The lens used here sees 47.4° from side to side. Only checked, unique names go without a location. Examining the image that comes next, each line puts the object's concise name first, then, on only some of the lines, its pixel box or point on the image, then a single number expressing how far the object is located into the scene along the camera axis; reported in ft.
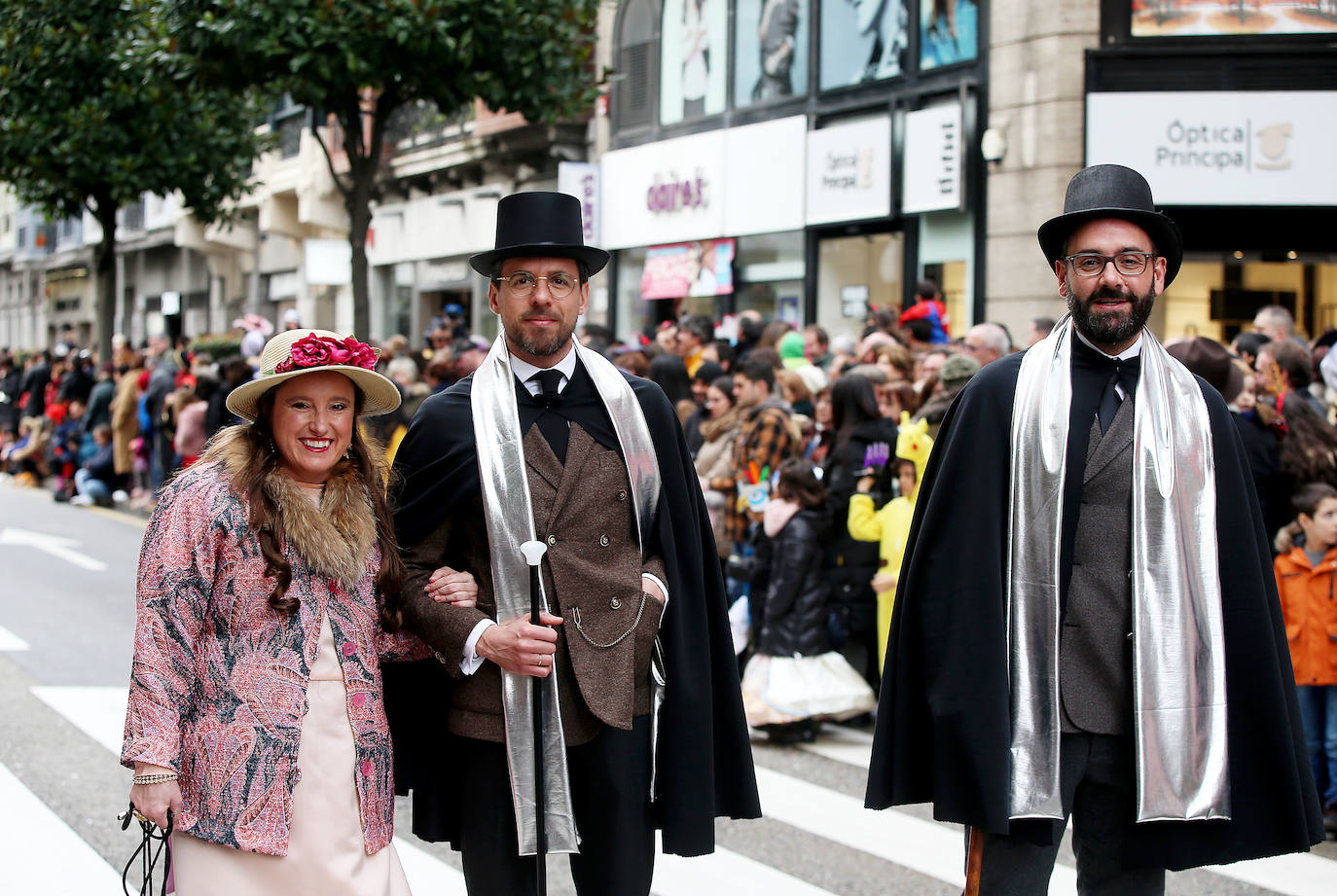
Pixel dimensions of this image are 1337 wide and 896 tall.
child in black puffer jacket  24.47
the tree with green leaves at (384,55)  43.37
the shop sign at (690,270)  62.90
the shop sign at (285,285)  106.32
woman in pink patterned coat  10.86
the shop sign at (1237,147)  44.75
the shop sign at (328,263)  59.57
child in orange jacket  20.15
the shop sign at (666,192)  63.21
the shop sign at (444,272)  85.92
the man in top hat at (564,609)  11.45
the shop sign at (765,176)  57.67
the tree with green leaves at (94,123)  62.34
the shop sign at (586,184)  70.39
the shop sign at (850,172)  52.47
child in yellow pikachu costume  24.54
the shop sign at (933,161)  49.29
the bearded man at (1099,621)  11.27
